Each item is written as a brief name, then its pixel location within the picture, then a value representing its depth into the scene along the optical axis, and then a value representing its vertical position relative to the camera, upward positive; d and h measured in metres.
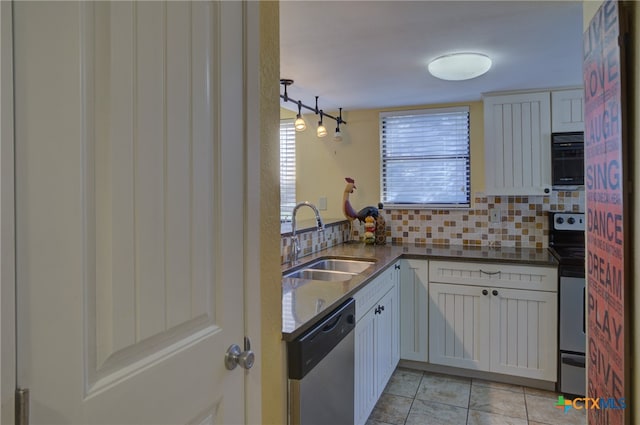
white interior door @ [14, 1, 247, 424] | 0.59 +0.00
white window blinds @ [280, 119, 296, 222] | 4.11 +0.44
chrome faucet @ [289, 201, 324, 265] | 2.52 -0.23
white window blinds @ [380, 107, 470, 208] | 3.54 +0.43
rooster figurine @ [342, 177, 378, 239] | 3.54 -0.03
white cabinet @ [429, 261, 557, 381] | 2.78 -0.80
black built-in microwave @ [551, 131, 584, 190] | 2.91 +0.33
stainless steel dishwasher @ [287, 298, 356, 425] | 1.42 -0.64
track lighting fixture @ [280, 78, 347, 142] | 2.76 +0.75
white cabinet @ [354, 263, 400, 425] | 2.12 -0.80
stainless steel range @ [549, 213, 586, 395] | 2.64 -0.77
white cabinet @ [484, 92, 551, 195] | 3.06 +0.48
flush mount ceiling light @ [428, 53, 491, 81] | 2.29 +0.80
